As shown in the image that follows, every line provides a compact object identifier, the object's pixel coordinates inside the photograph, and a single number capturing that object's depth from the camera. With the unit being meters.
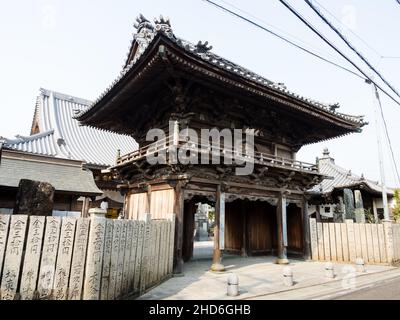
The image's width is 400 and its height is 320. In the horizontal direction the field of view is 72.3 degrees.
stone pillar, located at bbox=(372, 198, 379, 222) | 20.81
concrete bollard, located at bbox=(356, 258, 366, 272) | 10.20
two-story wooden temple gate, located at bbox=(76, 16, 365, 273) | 9.22
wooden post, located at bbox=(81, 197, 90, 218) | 14.41
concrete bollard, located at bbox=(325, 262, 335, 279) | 8.89
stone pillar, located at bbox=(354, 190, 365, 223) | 14.77
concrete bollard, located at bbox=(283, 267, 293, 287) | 7.86
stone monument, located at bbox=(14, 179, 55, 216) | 5.81
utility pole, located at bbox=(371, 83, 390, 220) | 12.81
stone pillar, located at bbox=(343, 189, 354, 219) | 15.21
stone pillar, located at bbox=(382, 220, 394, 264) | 11.74
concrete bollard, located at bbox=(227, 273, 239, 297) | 6.57
